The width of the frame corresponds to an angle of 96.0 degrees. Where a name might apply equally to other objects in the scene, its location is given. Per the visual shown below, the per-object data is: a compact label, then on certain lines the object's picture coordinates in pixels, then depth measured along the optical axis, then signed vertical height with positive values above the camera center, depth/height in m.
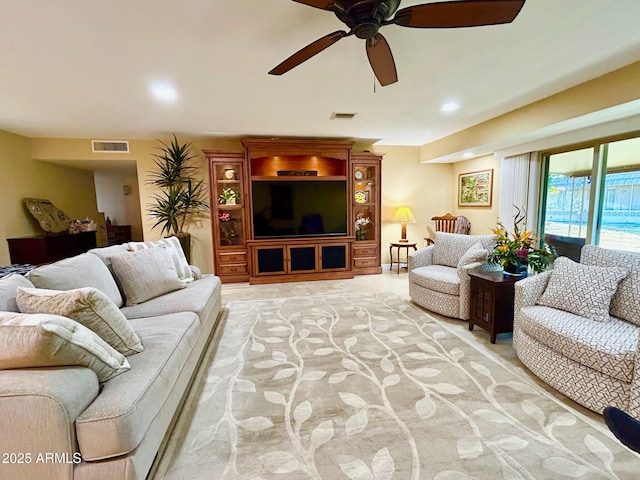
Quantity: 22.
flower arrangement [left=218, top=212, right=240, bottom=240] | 4.98 -0.33
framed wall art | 5.14 +0.33
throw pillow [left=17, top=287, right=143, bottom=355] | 1.40 -0.47
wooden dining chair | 5.58 -0.35
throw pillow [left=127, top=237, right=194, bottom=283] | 3.00 -0.49
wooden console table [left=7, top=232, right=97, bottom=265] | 4.23 -0.56
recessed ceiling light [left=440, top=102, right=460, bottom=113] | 3.39 +1.20
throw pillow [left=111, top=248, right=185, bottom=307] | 2.44 -0.57
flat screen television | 4.87 +0.00
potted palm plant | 4.71 +0.29
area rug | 1.42 -1.27
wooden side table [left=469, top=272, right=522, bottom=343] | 2.63 -0.90
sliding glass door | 3.21 +0.08
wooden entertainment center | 4.82 -0.04
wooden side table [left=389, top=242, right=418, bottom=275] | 5.38 -0.73
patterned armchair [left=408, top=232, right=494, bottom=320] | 3.11 -0.79
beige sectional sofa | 1.09 -0.83
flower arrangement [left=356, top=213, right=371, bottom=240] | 5.47 -0.34
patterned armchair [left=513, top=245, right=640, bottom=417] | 1.66 -0.82
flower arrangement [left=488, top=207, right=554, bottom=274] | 2.68 -0.47
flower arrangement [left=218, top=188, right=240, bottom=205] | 4.91 +0.22
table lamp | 5.49 -0.18
